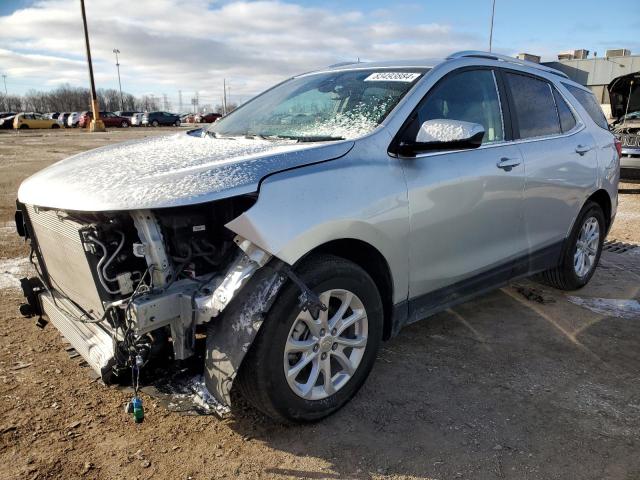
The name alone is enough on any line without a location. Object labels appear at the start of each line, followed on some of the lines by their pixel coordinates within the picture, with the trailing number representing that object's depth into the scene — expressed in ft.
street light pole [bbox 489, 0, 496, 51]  90.18
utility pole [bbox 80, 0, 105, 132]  100.41
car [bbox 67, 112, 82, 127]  147.79
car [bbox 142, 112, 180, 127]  160.97
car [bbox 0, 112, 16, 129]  134.41
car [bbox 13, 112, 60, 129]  132.87
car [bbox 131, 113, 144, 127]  159.02
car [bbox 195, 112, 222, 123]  180.96
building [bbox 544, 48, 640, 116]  92.22
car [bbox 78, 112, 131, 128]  148.36
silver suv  7.44
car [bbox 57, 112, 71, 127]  150.00
